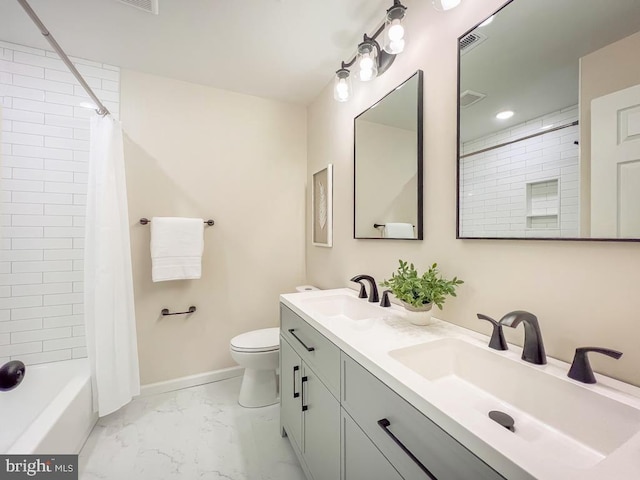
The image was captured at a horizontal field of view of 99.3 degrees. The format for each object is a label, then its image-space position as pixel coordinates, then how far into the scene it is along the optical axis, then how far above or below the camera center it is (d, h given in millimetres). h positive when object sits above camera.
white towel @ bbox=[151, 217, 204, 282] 1939 -77
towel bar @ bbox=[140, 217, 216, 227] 2001 +121
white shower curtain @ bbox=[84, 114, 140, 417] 1652 -218
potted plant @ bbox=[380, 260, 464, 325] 1042 -217
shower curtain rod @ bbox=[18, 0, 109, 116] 979 +822
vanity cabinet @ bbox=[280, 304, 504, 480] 576 -545
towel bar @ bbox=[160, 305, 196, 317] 2070 -572
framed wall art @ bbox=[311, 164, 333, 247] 2088 +246
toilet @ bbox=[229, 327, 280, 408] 1816 -862
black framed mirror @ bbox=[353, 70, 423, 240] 1292 +394
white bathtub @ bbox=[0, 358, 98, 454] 1227 -916
